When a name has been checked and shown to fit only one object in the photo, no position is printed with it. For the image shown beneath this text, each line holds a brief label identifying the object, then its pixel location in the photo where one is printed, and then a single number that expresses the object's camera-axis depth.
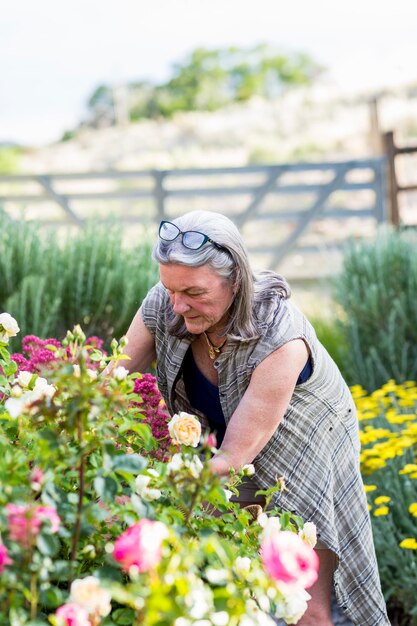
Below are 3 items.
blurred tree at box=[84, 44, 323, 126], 41.75
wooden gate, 10.00
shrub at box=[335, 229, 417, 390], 5.73
